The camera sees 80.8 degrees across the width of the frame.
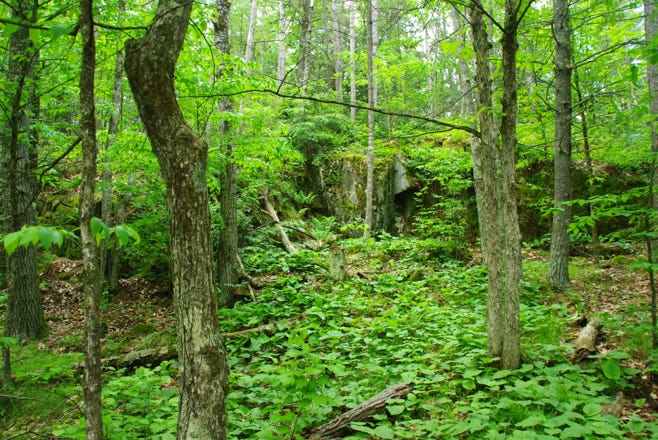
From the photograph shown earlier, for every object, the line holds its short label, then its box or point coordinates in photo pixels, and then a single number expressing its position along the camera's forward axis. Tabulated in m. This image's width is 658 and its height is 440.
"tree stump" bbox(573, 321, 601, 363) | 4.13
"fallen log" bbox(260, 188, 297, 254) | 10.11
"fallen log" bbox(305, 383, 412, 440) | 3.31
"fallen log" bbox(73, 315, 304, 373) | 5.29
